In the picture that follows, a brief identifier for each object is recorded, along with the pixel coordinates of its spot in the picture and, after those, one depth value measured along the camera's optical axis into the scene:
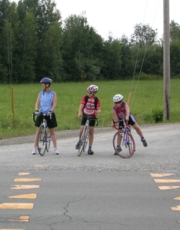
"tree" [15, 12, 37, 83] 85.62
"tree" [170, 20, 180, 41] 137.31
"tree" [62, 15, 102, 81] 97.56
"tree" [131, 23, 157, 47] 133.00
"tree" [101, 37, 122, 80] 101.69
